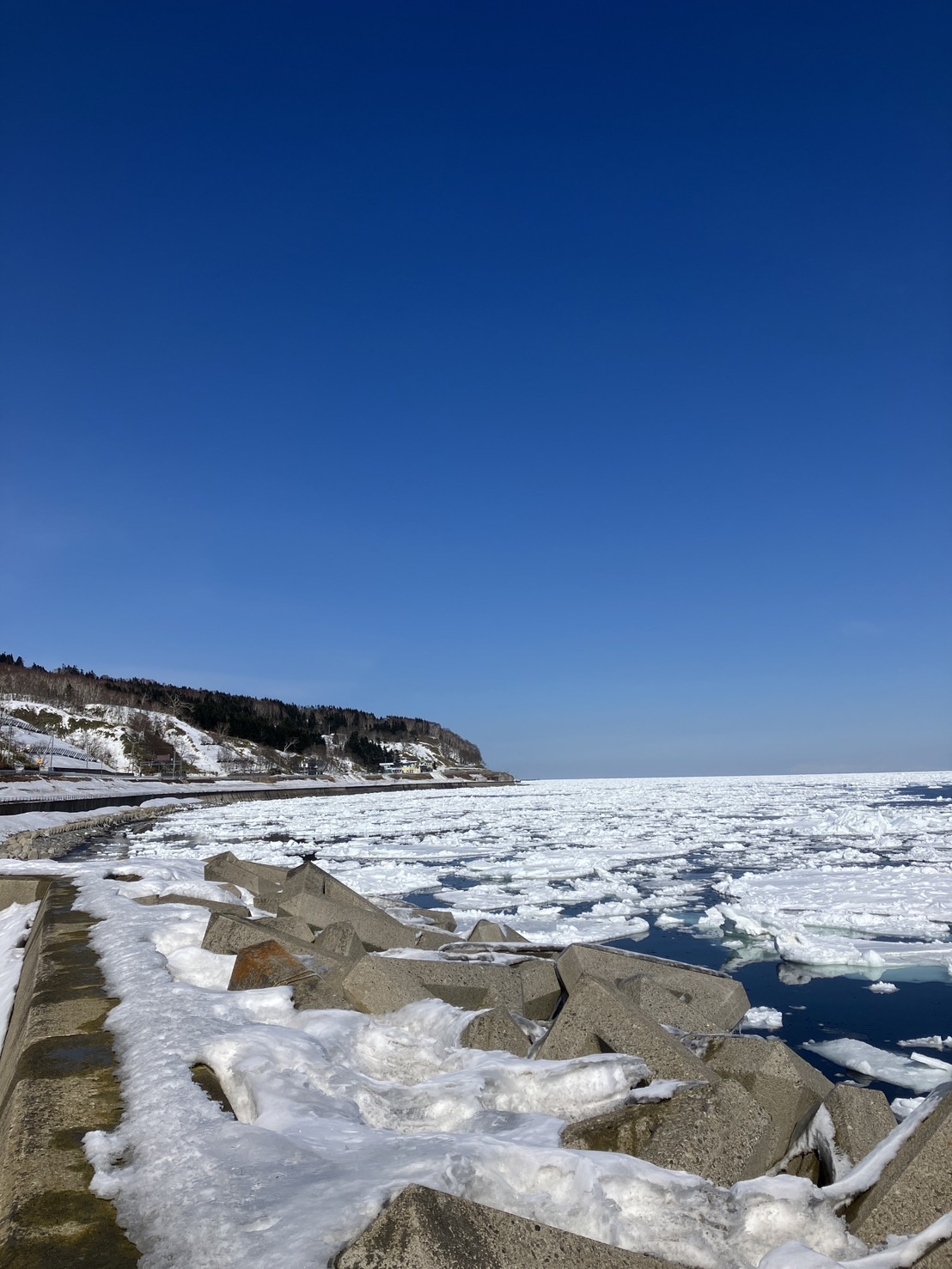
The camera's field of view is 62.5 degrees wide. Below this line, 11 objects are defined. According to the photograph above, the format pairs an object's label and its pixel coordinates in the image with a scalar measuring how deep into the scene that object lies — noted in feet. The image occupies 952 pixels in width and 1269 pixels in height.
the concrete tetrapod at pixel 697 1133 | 9.84
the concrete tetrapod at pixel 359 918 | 24.95
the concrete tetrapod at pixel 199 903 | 24.89
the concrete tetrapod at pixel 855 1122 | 10.61
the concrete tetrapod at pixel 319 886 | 29.86
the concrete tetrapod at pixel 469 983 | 16.49
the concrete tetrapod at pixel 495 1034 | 14.11
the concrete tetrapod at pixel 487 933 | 25.77
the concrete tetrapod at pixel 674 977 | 19.97
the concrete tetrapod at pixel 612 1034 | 13.03
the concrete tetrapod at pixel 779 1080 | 12.67
